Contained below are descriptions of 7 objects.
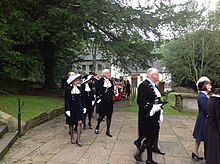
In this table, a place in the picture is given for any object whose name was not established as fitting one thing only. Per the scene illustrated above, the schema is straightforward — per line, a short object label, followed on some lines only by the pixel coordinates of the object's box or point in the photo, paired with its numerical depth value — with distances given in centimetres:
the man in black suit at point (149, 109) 352
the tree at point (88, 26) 858
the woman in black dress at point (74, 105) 449
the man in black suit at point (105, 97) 516
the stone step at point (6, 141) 389
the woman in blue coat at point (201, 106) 368
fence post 498
